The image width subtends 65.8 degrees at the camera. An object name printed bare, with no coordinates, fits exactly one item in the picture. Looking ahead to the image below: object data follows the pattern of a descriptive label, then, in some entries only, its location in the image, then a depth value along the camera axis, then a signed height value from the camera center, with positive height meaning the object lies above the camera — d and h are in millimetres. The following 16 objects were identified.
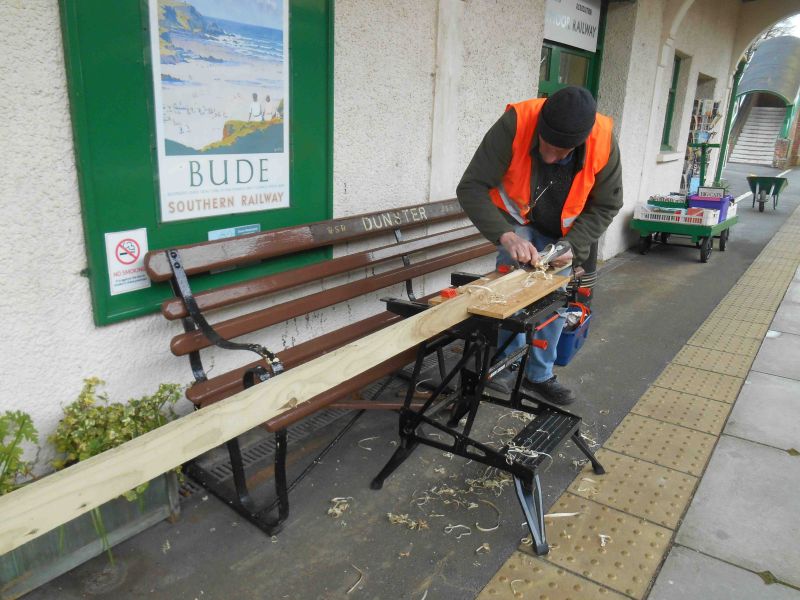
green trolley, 7785 -1077
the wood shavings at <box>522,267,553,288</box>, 2955 -662
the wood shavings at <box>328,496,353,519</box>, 2730 -1648
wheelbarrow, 12497 -859
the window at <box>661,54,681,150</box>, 9508 +498
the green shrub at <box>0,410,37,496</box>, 2170 -1145
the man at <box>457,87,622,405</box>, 3146 -261
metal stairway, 28442 +306
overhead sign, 5867 +1097
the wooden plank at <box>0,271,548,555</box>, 1305 -779
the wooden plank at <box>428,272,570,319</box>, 2514 -686
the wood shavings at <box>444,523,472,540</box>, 2629 -1647
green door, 6211 +697
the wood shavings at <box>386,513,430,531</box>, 2658 -1644
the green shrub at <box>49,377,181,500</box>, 2393 -1184
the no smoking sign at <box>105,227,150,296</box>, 2652 -604
